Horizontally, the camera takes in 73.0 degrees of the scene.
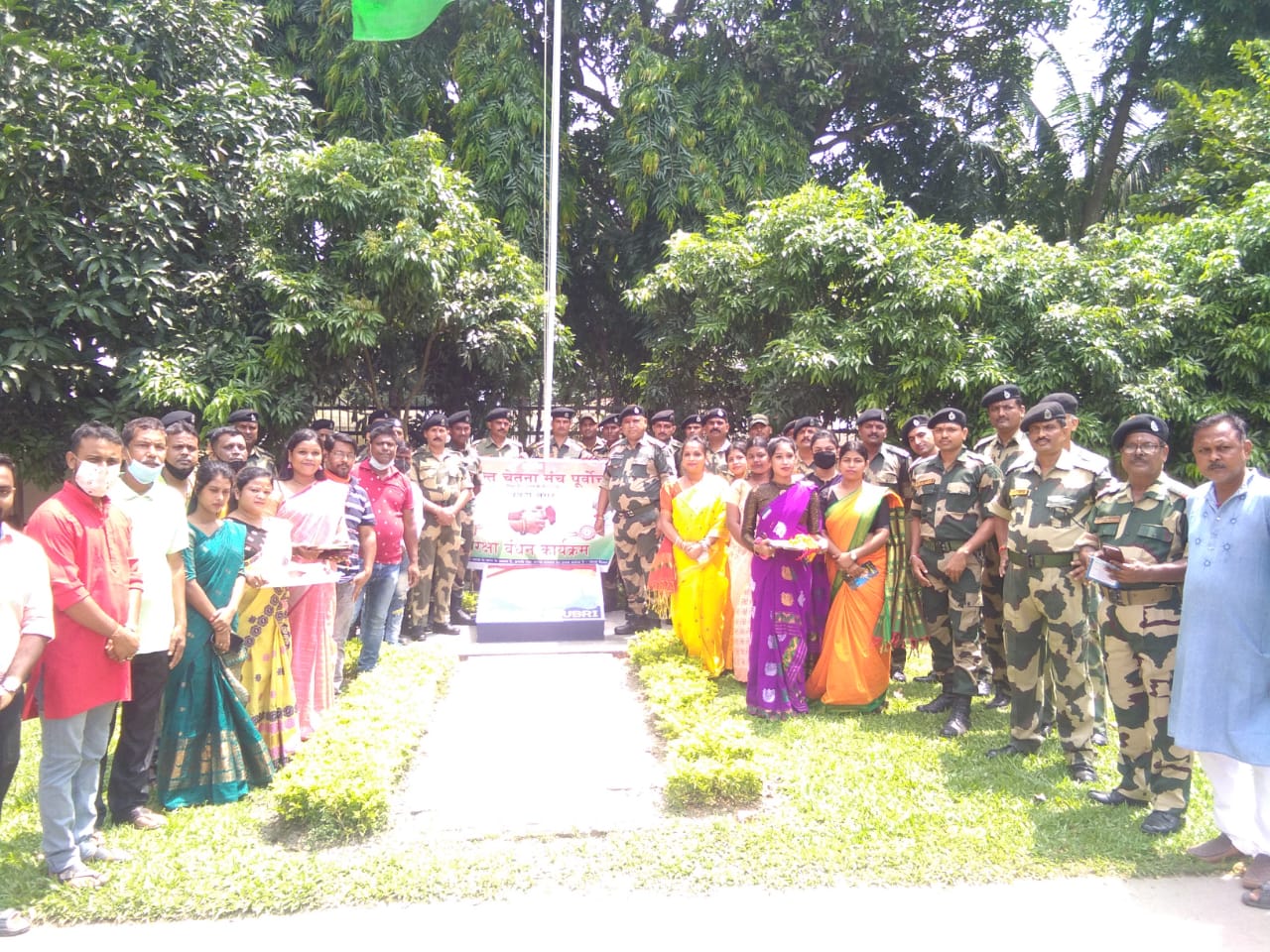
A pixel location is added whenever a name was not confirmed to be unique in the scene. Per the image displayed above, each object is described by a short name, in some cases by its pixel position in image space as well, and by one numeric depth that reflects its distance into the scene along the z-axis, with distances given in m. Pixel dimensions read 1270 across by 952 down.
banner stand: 7.44
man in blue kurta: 3.39
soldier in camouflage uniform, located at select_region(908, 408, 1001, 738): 5.24
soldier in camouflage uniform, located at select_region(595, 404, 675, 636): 7.73
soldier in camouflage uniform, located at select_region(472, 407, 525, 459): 8.38
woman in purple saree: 5.31
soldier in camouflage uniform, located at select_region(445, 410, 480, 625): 8.02
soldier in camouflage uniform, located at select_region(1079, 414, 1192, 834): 3.80
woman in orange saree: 5.38
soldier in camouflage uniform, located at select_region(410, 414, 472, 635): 7.53
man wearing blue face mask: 3.77
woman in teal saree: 4.11
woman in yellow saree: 6.41
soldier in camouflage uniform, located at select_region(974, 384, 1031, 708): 5.43
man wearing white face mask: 3.30
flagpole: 8.41
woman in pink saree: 5.02
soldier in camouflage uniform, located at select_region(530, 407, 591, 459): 8.68
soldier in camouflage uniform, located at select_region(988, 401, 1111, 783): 4.38
